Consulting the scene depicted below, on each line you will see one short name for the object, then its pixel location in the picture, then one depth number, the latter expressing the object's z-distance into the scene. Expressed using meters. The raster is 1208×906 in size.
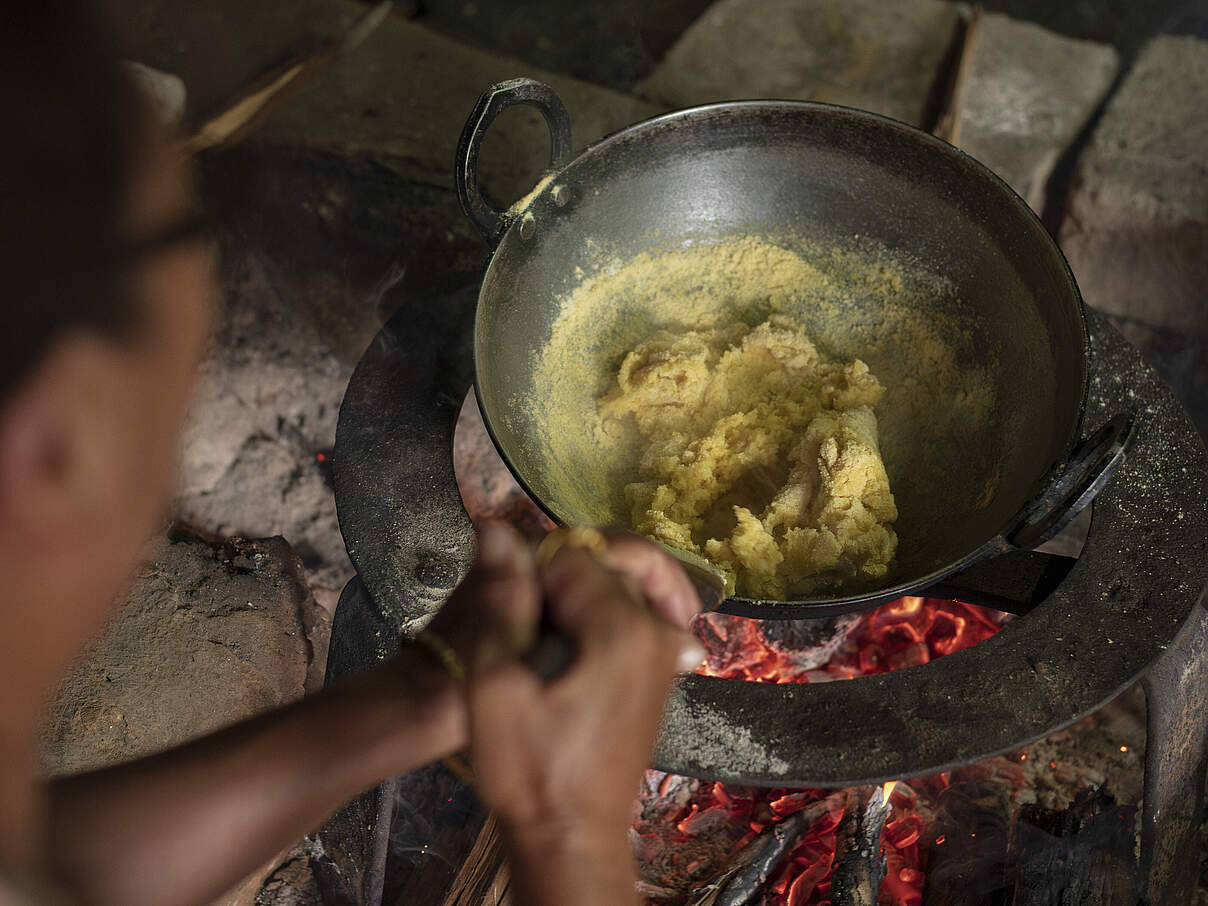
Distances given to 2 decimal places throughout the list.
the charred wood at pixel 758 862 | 1.49
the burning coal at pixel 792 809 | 1.55
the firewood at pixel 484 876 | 1.49
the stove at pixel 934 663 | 1.17
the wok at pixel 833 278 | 1.30
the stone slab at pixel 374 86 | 2.33
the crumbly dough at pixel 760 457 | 1.27
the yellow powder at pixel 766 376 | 1.34
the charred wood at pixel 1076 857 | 1.44
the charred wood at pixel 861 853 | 1.43
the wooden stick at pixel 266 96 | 2.35
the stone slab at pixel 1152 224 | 2.30
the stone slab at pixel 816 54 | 2.67
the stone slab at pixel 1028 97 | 2.48
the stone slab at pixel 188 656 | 1.52
